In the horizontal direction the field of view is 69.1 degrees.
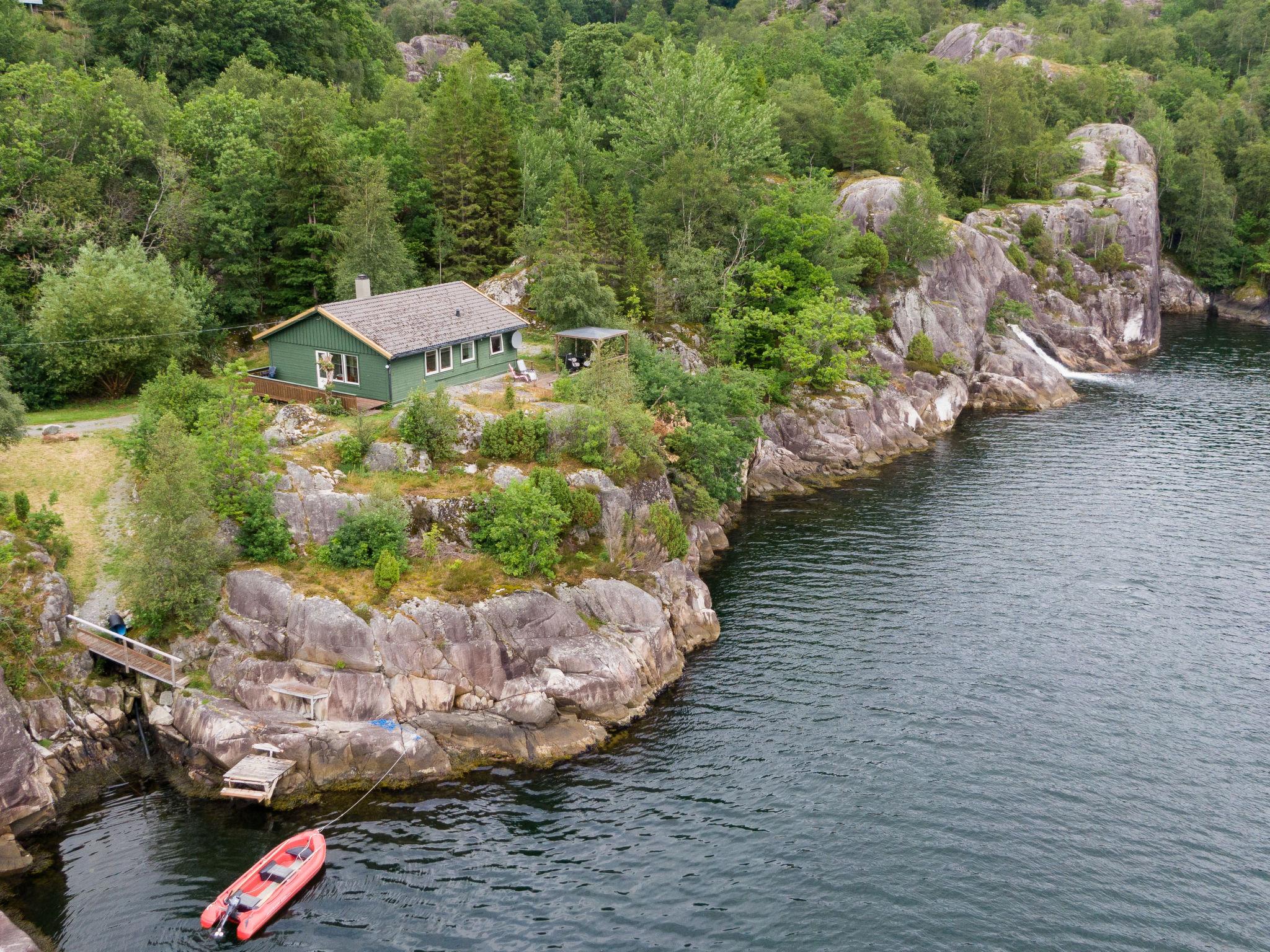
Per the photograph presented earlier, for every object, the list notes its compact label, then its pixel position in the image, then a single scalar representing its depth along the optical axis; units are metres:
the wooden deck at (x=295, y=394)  55.25
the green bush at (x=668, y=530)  51.47
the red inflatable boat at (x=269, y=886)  30.61
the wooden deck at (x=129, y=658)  39.81
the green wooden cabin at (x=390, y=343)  55.16
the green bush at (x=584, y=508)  48.72
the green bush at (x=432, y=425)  49.66
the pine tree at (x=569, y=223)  72.06
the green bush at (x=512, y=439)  50.84
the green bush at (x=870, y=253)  85.62
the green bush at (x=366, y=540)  44.06
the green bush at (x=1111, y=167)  118.44
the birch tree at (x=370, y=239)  67.06
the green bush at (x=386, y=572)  42.88
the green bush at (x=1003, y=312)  95.62
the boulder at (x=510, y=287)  75.88
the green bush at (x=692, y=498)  57.91
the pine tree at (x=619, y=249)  75.00
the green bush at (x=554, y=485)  48.28
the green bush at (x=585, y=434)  51.34
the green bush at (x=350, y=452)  48.69
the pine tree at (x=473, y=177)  79.25
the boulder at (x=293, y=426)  49.94
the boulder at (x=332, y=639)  41.03
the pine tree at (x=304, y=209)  70.12
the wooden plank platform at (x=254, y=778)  36.25
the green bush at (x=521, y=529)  45.66
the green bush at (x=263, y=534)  43.84
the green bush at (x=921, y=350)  86.56
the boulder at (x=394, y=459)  48.97
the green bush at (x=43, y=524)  43.22
